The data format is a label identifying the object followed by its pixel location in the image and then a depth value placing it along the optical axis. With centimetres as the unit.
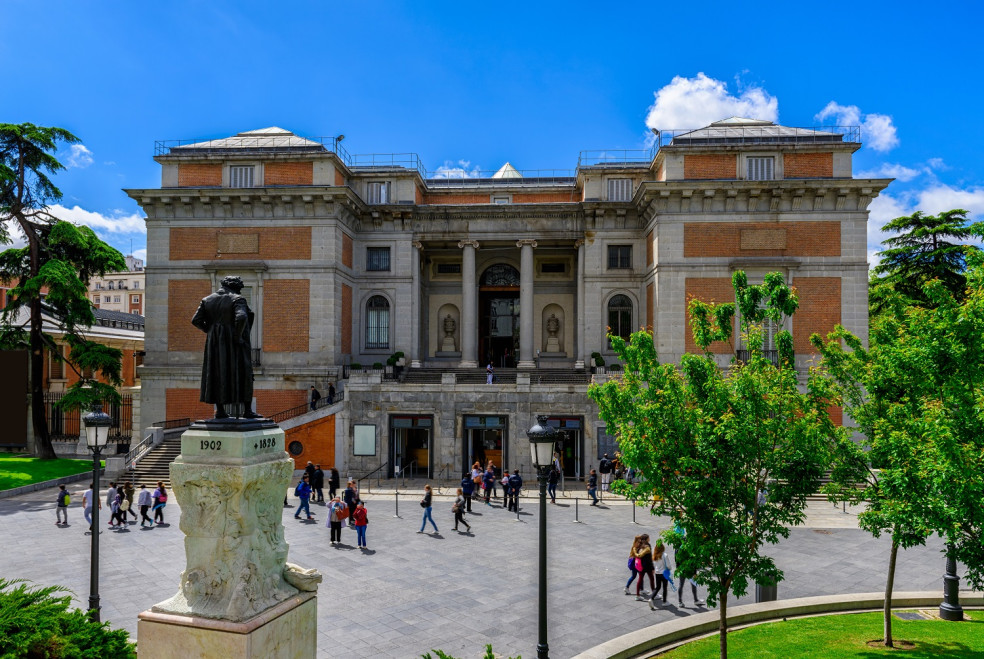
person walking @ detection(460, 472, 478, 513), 2242
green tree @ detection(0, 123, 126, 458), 3066
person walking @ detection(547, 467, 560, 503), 2406
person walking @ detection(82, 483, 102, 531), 1894
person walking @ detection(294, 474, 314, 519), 2142
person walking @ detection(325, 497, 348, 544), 1802
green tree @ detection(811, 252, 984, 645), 867
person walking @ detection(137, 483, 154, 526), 2047
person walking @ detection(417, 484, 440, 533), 1958
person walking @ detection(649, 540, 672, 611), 1359
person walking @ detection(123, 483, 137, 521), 2079
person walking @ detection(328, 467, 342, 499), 2289
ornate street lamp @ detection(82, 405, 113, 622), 1347
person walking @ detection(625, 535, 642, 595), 1377
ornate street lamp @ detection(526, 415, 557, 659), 938
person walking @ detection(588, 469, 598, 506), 2478
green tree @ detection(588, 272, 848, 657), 944
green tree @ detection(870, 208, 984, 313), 3444
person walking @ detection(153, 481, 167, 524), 2064
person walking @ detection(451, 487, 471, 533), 1970
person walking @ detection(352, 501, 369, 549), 1759
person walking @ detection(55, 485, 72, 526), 2040
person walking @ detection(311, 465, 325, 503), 2403
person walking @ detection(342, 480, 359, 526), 1902
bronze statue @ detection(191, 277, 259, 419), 725
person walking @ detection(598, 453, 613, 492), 2684
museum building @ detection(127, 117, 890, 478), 2991
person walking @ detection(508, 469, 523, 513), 2278
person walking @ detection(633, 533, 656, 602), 1366
